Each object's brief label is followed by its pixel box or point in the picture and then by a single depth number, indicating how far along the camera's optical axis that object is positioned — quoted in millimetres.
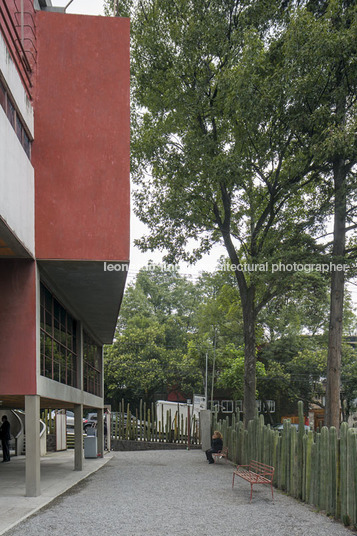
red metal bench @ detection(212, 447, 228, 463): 20000
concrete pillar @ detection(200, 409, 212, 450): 26344
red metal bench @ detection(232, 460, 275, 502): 11977
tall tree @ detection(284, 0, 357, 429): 17141
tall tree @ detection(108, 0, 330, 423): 19406
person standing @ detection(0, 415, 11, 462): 20938
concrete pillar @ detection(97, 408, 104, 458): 24812
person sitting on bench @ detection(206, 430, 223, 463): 20109
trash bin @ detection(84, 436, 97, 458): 23938
